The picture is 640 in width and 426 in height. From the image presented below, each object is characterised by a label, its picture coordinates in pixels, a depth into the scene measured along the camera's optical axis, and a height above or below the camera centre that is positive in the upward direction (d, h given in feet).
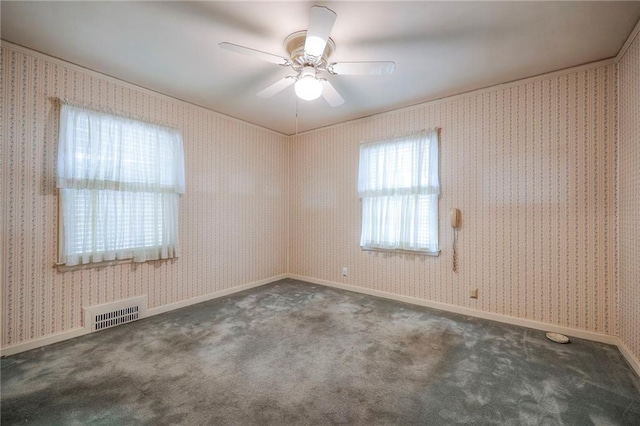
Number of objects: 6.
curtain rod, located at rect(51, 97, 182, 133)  8.56 +3.40
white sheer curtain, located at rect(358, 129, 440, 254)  11.47 +0.91
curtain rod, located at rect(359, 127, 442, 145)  11.56 +3.48
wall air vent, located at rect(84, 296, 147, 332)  9.04 -3.54
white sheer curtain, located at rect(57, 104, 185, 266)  8.62 +0.82
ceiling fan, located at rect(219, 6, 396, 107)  5.97 +3.75
